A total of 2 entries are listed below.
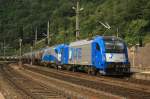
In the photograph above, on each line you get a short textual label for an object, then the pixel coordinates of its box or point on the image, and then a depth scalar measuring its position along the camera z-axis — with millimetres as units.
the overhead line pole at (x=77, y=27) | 51344
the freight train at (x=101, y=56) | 31312
